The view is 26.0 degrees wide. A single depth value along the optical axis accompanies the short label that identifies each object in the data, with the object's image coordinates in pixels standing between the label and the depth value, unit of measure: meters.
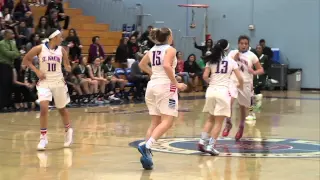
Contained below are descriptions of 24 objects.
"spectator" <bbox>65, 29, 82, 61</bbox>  21.56
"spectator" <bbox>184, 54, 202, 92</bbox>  25.45
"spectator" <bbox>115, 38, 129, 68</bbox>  23.67
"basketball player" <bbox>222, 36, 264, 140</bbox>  12.05
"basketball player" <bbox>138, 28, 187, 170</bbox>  8.83
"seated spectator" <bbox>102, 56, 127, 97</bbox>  20.83
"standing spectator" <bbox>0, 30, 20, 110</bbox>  17.00
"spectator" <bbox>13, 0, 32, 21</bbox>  22.38
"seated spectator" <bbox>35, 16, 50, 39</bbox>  21.36
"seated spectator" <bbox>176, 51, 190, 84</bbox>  24.41
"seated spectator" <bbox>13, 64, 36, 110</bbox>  17.31
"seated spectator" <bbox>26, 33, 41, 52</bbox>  19.71
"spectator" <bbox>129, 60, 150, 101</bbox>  21.45
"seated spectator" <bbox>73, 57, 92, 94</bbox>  19.58
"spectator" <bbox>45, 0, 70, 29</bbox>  23.93
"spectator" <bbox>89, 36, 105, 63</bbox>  22.44
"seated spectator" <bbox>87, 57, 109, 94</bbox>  20.17
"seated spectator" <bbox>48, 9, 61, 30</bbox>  22.46
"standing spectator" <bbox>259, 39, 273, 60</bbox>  28.22
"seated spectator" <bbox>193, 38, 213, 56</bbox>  26.89
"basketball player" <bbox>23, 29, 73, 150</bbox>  10.56
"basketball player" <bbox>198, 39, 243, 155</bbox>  10.24
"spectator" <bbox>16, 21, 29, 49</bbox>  20.02
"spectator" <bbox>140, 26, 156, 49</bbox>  24.80
